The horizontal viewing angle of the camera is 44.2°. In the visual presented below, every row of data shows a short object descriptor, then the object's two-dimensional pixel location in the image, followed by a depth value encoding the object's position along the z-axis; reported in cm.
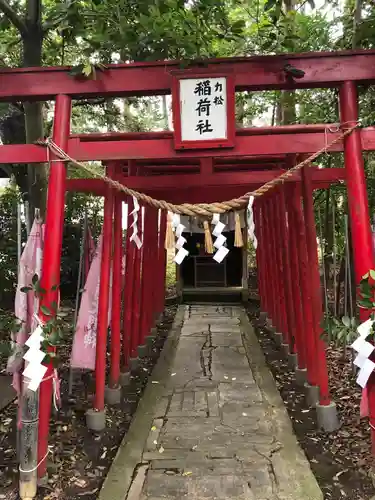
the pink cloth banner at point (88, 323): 544
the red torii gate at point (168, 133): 391
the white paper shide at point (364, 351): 347
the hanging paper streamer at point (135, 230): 445
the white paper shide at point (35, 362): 352
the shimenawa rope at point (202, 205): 385
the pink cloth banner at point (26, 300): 403
